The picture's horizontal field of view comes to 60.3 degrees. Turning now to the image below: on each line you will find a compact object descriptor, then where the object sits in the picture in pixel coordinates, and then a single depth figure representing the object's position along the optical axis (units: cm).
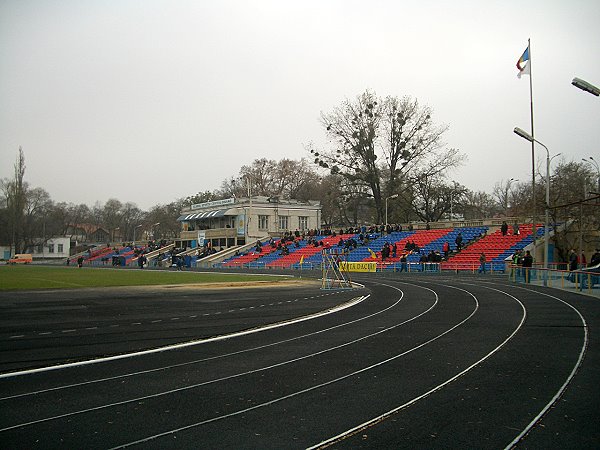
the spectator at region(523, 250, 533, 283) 2964
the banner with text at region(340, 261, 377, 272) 4675
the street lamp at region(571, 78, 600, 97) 1675
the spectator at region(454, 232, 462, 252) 4562
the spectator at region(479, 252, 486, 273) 3925
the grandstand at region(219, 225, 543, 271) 4262
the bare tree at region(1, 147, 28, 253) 8800
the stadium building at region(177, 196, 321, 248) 7781
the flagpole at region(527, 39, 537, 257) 3057
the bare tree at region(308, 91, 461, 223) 6006
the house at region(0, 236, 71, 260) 10631
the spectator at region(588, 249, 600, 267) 2686
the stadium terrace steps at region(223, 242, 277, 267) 6469
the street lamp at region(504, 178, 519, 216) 9122
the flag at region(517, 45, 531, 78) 3062
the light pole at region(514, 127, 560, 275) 2941
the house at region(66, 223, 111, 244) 14638
